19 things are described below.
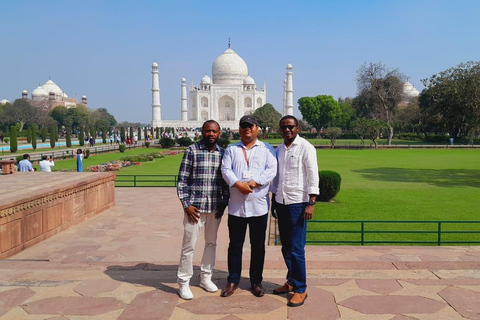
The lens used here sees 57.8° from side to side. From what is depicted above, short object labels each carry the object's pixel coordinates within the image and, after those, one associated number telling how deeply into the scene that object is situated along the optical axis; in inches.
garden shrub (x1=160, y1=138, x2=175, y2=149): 1176.2
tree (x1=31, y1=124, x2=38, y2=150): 1019.9
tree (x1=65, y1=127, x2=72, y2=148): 1135.1
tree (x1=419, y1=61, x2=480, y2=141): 969.5
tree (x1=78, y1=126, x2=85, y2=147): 1200.2
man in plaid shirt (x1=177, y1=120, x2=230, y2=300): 125.9
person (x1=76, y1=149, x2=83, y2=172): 542.1
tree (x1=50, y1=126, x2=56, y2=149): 1088.3
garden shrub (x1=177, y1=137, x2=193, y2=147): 1188.2
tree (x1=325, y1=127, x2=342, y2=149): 1255.5
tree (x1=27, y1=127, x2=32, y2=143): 1222.3
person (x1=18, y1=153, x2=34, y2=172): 406.6
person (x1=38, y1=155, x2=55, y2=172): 437.7
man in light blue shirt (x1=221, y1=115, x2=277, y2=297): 121.1
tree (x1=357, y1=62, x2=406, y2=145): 1389.0
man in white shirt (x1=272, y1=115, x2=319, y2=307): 121.0
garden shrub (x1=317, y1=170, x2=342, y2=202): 369.1
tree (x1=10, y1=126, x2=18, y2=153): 928.3
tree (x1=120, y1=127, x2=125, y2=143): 1376.7
